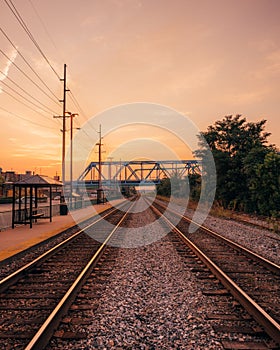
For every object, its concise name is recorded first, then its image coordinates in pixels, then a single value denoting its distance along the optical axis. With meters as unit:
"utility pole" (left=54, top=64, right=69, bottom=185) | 25.40
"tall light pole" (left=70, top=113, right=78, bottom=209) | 27.30
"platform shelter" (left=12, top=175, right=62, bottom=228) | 15.91
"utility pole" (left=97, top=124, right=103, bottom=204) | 45.72
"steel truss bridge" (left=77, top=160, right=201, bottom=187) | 131.88
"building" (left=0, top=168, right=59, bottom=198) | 78.76
